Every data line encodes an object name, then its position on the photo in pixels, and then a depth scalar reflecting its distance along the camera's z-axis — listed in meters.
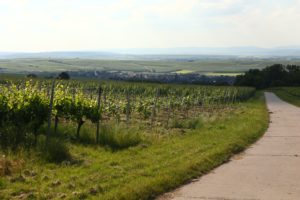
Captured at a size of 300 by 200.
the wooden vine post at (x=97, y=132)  12.27
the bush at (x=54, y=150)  9.55
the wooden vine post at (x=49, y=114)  10.07
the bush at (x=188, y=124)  17.78
